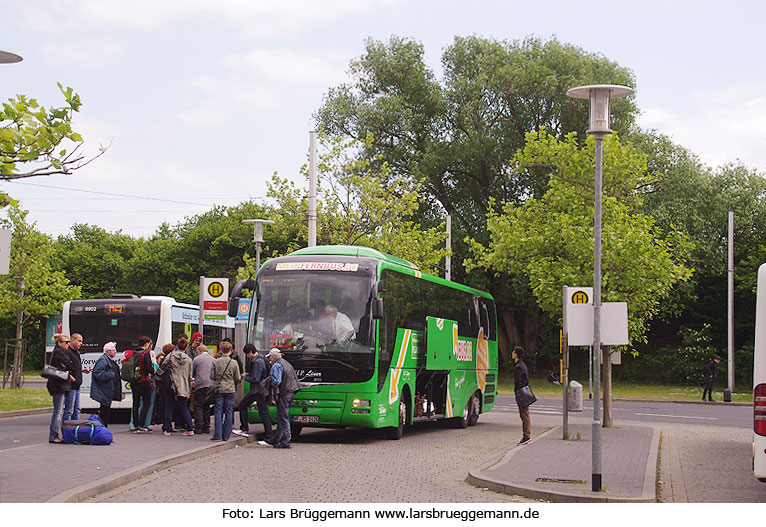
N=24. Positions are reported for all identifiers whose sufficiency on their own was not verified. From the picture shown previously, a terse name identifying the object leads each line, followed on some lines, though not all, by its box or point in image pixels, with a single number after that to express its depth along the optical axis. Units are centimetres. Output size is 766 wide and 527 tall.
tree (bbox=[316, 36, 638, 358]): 4797
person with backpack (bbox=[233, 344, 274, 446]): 1767
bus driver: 1880
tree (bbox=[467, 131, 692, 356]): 2383
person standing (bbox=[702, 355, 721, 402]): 3934
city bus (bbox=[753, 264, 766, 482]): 1030
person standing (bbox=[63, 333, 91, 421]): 1622
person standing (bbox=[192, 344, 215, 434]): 1828
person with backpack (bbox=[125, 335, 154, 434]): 1870
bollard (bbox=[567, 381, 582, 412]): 2669
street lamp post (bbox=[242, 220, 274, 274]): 3350
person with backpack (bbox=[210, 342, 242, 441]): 1775
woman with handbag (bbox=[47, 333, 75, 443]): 1590
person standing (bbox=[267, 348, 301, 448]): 1728
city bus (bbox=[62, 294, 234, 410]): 2402
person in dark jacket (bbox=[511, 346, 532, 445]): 1903
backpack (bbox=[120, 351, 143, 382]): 1875
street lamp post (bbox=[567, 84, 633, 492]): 1152
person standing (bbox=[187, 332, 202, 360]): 1990
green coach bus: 1866
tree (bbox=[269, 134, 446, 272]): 3784
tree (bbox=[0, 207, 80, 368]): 3850
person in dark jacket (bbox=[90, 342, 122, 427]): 1792
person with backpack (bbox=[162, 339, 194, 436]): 1852
